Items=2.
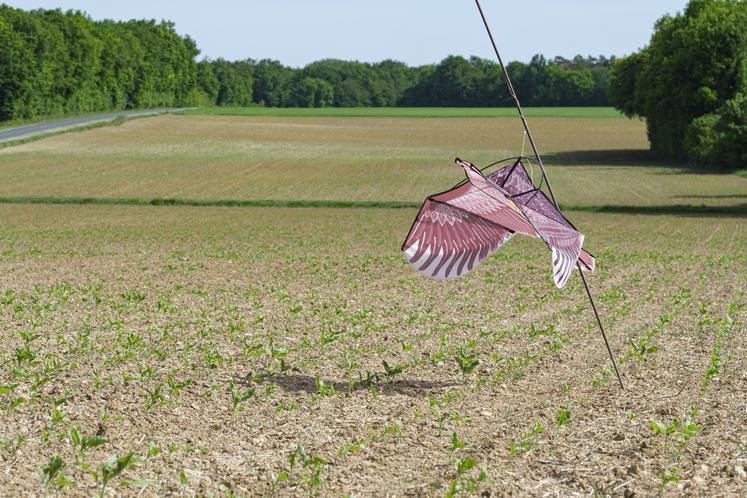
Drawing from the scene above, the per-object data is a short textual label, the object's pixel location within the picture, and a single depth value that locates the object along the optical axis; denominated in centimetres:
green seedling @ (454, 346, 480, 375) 1123
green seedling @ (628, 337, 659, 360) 1208
